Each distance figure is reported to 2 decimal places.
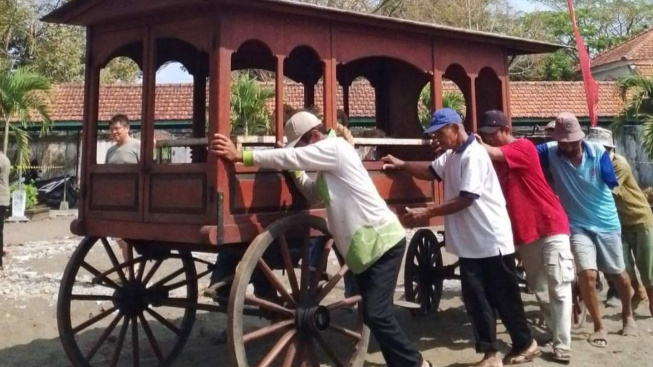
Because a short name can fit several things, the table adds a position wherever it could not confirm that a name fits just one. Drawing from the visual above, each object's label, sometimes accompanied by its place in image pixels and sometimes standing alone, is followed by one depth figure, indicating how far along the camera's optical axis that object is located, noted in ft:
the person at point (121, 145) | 21.48
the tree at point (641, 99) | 48.96
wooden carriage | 14.78
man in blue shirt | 18.94
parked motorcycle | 73.10
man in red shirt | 17.78
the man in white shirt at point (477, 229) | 16.22
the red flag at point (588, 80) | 26.99
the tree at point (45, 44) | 90.27
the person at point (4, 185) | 31.01
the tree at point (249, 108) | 53.06
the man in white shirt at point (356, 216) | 14.34
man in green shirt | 21.43
